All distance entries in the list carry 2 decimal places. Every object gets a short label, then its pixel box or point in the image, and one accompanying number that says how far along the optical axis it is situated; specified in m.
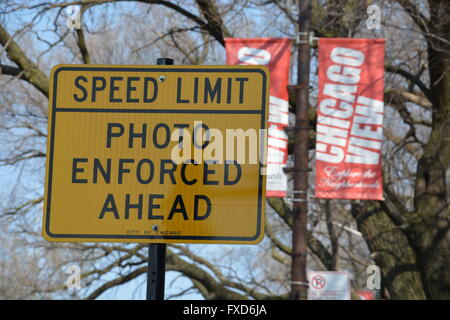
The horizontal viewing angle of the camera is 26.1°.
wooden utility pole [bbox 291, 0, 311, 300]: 13.81
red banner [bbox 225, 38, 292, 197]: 14.20
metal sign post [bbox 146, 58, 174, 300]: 3.97
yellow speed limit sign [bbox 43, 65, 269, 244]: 3.90
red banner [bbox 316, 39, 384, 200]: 14.19
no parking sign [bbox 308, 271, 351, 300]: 14.15
